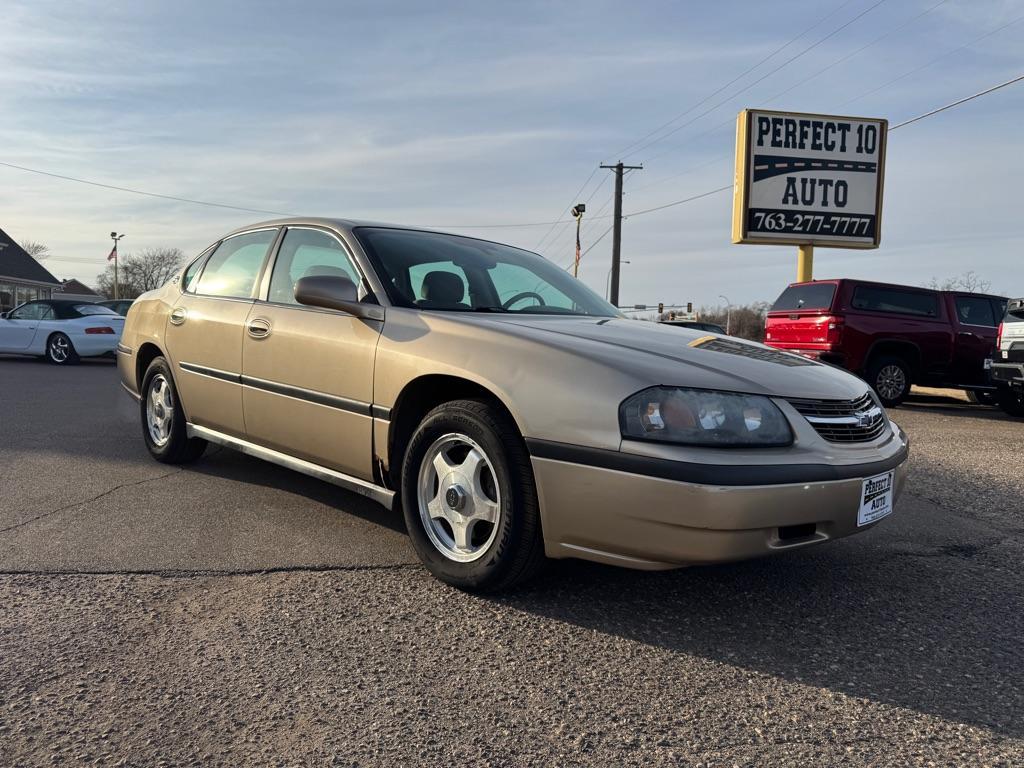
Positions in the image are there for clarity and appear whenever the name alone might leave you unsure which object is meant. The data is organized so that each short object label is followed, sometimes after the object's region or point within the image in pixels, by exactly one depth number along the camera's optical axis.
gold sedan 2.59
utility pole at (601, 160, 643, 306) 34.72
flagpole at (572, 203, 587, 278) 35.50
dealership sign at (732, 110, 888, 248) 16.84
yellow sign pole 17.41
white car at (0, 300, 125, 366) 15.35
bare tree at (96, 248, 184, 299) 74.94
